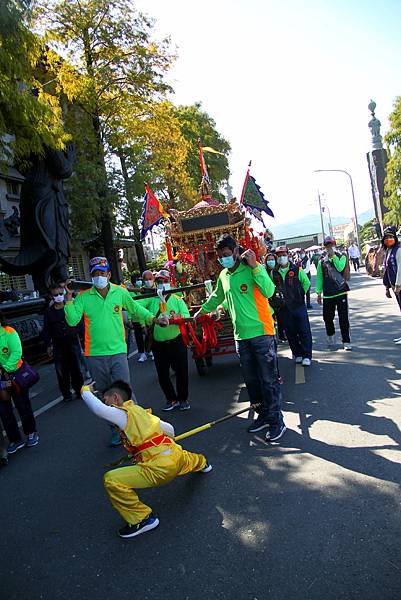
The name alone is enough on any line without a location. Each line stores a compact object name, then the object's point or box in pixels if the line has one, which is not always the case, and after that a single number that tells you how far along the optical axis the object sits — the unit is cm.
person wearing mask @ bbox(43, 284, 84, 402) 788
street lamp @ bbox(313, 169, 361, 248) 3869
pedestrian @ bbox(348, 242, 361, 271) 2789
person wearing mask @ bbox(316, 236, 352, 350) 826
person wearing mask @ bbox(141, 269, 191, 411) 629
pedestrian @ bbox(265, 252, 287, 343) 738
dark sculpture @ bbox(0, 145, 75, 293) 1379
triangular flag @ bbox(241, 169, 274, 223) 1056
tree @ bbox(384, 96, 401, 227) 3381
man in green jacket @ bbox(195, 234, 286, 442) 474
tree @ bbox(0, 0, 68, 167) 769
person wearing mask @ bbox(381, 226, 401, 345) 788
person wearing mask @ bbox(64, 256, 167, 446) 531
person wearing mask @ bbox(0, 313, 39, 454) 559
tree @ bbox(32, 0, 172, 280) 1970
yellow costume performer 344
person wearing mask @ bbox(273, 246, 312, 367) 770
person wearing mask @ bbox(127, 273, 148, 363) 1096
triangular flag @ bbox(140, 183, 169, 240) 1148
